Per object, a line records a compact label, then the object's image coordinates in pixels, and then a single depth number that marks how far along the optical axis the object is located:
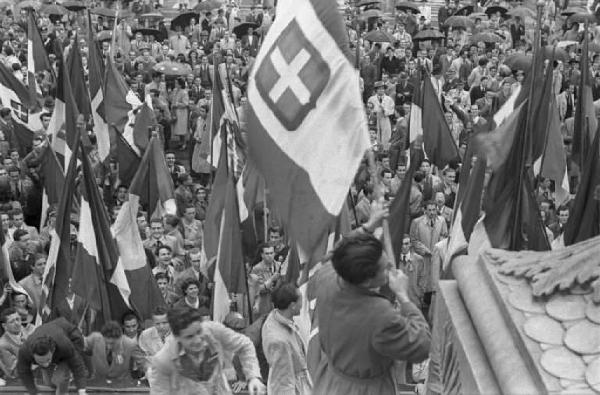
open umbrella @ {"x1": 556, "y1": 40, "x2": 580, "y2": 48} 25.75
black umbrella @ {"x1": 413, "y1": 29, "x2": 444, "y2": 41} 26.97
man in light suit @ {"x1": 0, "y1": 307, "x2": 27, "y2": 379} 12.03
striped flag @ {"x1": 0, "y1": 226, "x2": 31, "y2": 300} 13.27
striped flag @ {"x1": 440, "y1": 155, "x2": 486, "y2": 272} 12.29
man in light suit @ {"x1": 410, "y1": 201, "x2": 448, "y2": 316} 14.91
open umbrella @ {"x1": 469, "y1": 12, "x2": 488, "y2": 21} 30.27
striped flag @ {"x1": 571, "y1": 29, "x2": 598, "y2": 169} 14.53
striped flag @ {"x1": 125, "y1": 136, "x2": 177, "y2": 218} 15.62
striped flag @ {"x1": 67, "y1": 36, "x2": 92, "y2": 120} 17.53
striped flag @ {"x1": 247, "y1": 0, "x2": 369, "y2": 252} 8.16
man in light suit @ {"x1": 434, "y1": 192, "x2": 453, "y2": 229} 15.41
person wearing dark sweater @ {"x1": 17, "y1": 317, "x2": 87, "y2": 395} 9.75
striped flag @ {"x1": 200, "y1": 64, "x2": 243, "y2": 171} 15.08
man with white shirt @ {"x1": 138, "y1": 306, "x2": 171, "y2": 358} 11.69
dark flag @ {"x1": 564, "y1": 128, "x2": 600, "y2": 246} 11.69
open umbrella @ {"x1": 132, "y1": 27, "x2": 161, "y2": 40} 27.81
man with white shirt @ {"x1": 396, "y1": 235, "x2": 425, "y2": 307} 13.87
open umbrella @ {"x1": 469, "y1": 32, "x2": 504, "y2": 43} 26.55
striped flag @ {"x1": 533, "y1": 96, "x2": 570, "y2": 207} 14.91
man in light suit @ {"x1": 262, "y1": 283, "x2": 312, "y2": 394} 9.16
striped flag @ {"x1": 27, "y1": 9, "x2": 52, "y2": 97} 19.21
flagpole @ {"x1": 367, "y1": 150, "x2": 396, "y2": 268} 7.39
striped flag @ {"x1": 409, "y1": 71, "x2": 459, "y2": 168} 17.27
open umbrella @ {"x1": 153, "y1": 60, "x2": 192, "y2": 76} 22.71
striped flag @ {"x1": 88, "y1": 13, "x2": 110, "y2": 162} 17.17
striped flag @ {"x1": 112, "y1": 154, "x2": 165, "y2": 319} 12.84
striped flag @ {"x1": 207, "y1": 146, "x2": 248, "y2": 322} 12.39
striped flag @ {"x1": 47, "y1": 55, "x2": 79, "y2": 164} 15.30
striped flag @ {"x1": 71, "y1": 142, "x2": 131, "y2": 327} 12.34
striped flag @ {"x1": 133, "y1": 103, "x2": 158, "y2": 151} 17.69
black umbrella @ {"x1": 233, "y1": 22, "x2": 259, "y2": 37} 27.72
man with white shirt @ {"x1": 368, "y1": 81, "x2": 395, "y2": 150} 20.81
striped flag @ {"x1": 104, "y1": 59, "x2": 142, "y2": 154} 17.98
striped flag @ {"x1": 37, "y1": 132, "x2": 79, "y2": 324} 12.50
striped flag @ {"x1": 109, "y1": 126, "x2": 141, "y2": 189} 17.16
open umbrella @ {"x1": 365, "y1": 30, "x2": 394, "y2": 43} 26.31
